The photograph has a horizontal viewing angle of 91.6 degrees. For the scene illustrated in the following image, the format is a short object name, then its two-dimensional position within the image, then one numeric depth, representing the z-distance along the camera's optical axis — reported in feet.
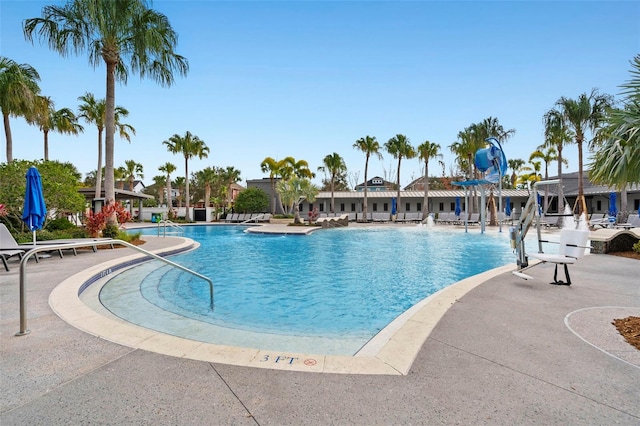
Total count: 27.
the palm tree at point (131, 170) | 167.43
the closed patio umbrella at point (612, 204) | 77.74
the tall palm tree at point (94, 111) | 79.25
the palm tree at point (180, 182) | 183.52
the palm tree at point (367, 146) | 123.13
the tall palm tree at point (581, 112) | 75.36
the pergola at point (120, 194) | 76.89
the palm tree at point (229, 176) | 166.81
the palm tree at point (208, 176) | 159.12
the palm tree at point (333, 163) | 127.18
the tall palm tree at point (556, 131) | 84.58
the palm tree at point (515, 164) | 182.80
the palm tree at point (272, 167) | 112.56
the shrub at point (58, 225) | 47.16
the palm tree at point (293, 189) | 92.22
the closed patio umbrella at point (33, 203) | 22.50
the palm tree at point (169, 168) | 138.72
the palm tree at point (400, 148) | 117.91
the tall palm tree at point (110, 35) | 40.68
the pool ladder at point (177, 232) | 74.69
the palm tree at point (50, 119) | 59.67
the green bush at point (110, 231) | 42.37
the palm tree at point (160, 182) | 188.19
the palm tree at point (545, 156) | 121.80
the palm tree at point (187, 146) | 112.68
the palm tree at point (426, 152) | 112.06
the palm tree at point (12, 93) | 52.37
